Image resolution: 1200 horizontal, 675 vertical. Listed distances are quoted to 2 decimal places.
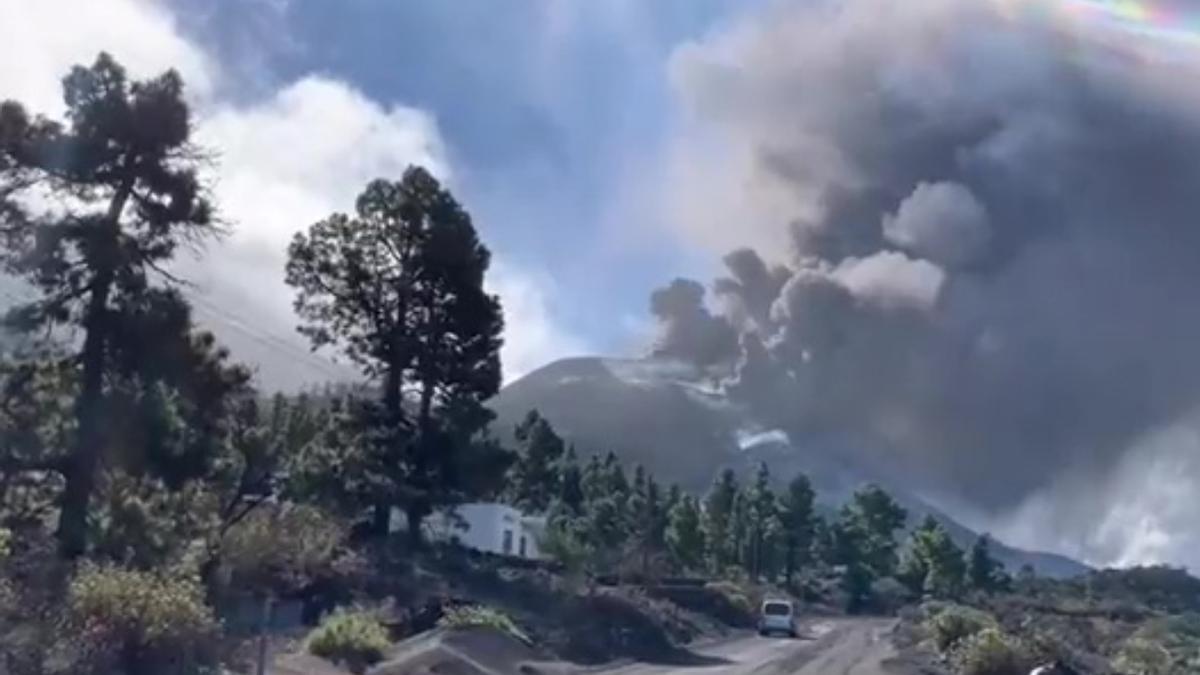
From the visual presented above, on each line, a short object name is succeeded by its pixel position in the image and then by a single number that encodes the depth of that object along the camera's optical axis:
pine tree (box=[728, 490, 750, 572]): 121.75
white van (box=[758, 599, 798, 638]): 75.62
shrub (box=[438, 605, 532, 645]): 45.53
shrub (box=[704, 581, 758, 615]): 87.75
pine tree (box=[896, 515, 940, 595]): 127.07
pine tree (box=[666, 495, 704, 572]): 112.44
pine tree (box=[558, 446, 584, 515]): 112.69
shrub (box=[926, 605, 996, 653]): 56.12
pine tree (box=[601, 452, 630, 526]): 110.75
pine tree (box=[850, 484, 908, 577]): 129.00
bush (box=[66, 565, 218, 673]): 24.17
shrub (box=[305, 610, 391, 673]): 37.44
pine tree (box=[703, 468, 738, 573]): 120.06
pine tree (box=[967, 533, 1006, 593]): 124.44
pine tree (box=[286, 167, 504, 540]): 57.28
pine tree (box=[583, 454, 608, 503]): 115.50
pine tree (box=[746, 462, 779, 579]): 123.31
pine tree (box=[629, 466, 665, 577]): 105.88
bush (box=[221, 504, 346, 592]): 45.62
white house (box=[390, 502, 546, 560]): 87.69
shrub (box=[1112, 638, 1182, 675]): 49.64
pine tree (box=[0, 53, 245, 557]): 30.81
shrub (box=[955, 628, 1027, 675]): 46.38
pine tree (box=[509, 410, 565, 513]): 105.19
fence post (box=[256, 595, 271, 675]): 21.11
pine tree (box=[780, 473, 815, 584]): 127.06
